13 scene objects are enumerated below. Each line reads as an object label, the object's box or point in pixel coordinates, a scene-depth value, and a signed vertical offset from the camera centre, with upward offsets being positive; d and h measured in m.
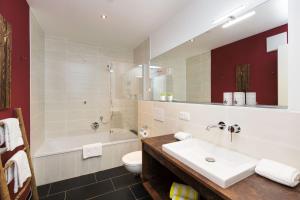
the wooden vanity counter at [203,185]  0.71 -0.50
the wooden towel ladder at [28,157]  1.46 -0.62
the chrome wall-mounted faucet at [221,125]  1.28 -0.25
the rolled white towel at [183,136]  1.56 -0.42
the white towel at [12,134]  1.17 -0.30
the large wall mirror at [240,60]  1.03 +0.36
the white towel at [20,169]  1.18 -0.61
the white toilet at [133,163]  1.86 -0.86
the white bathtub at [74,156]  2.03 -0.91
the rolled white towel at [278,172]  0.77 -0.43
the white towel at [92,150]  2.24 -0.83
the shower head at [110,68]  3.08 +0.67
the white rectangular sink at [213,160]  0.83 -0.47
